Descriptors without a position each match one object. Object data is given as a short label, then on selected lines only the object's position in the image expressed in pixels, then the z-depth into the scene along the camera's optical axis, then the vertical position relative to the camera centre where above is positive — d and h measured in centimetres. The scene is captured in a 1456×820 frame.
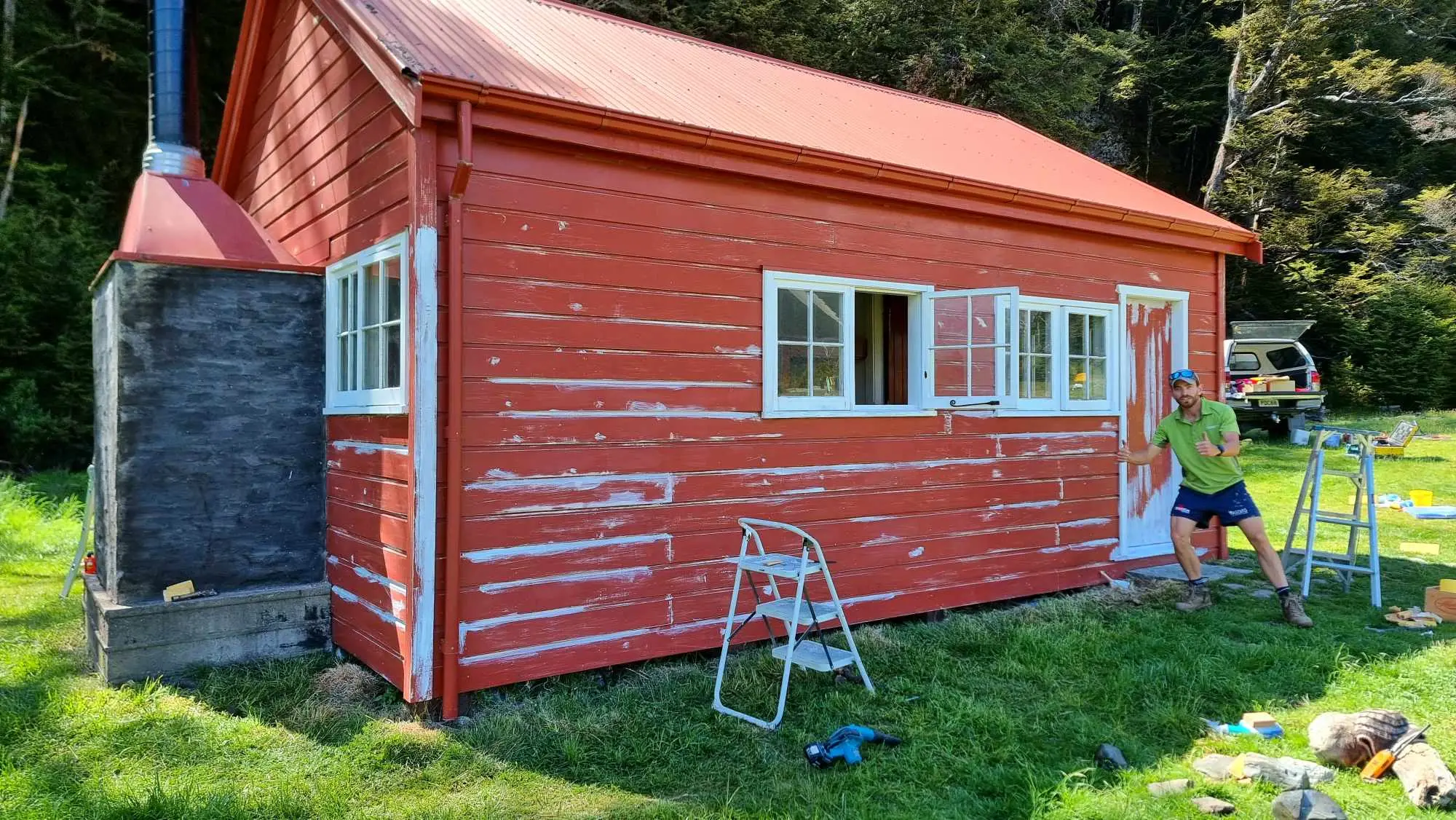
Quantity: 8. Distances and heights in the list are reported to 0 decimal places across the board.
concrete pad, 469 -121
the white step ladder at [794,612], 414 -99
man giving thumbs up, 599 -51
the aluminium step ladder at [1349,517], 632 -79
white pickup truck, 1648 +56
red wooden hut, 439 +45
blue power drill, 376 -145
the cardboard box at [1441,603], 594 -132
